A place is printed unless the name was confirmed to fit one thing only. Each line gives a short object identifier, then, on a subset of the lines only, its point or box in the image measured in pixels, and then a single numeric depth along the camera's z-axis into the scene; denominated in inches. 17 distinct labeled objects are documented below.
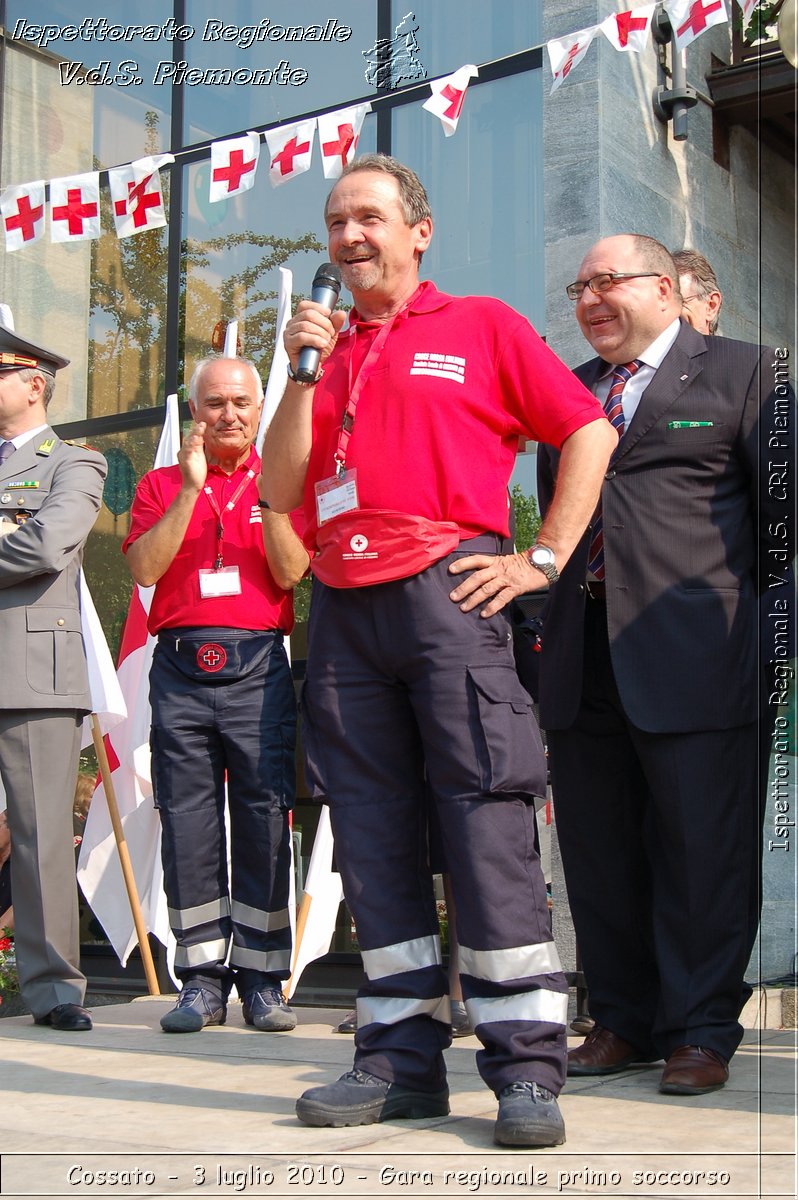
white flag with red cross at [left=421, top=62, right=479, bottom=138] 253.9
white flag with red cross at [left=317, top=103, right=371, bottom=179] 268.8
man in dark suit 137.0
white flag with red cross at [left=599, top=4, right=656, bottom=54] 234.5
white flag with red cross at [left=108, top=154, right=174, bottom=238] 295.6
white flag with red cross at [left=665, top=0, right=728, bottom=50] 233.8
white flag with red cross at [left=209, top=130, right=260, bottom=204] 279.3
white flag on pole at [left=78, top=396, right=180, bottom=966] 252.4
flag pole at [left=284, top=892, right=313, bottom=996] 222.4
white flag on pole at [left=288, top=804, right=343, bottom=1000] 227.1
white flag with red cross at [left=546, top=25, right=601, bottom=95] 238.8
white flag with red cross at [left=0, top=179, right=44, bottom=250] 304.2
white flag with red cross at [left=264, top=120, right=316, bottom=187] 271.6
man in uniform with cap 181.5
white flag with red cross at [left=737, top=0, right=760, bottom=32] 227.6
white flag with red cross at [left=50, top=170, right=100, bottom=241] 301.1
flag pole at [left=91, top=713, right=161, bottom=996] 234.5
